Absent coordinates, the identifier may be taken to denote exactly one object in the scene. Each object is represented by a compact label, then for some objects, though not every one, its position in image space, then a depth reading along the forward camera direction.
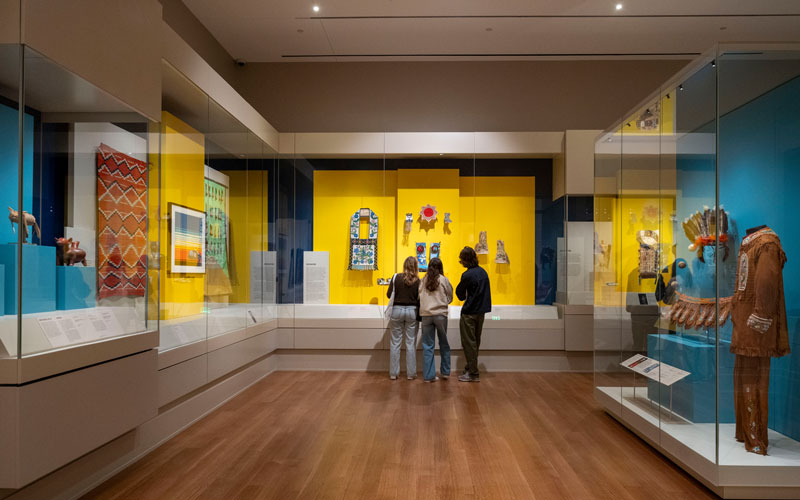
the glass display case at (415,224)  8.05
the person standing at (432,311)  7.11
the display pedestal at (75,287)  3.11
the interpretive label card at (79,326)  2.95
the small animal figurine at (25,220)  2.76
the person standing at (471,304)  7.09
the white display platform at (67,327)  2.67
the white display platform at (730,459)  3.32
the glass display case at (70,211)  2.73
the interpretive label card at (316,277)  8.00
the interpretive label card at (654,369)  4.05
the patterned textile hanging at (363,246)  8.08
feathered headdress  3.48
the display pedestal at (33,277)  2.67
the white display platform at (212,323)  4.59
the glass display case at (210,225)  4.70
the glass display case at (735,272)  3.44
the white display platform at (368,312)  7.91
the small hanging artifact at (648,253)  4.46
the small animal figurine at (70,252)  3.19
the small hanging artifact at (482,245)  8.09
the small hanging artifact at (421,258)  7.98
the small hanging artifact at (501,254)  8.11
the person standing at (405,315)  7.18
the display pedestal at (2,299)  2.65
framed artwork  4.76
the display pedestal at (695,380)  3.46
